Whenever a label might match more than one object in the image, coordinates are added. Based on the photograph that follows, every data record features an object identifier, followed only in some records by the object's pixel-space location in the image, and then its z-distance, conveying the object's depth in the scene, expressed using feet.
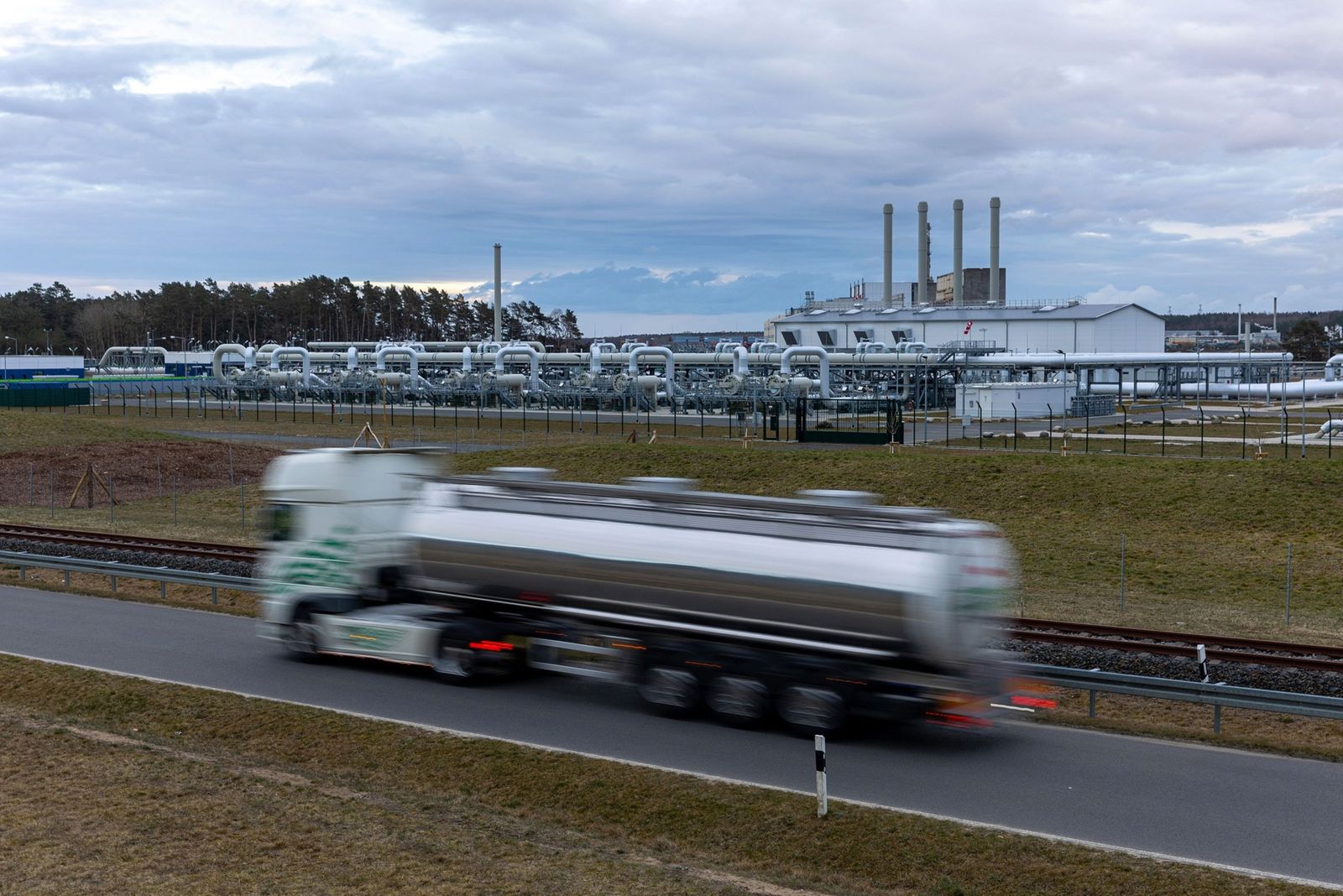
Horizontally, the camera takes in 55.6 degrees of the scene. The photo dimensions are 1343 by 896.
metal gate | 180.75
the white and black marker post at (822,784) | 40.88
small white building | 241.55
